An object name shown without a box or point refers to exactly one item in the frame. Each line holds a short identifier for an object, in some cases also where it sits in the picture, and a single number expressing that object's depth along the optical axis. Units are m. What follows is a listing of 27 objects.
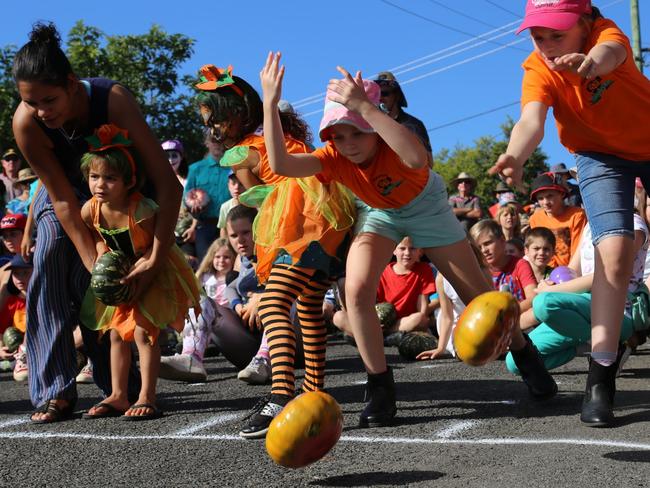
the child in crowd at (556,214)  9.11
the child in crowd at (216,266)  8.63
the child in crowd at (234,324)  6.73
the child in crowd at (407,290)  8.69
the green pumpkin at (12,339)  8.59
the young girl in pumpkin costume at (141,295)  5.07
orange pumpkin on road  3.21
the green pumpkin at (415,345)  7.58
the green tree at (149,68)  30.14
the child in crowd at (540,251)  8.00
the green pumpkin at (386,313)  8.56
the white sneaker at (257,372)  6.25
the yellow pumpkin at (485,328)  3.45
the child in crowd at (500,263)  7.57
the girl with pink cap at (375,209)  4.13
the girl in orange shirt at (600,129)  3.96
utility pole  25.84
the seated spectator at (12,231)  9.17
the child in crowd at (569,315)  5.36
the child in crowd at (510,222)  10.47
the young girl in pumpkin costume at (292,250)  4.54
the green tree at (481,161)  54.72
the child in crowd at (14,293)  8.69
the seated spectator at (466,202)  12.27
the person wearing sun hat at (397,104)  5.37
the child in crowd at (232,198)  8.46
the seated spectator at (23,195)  10.67
